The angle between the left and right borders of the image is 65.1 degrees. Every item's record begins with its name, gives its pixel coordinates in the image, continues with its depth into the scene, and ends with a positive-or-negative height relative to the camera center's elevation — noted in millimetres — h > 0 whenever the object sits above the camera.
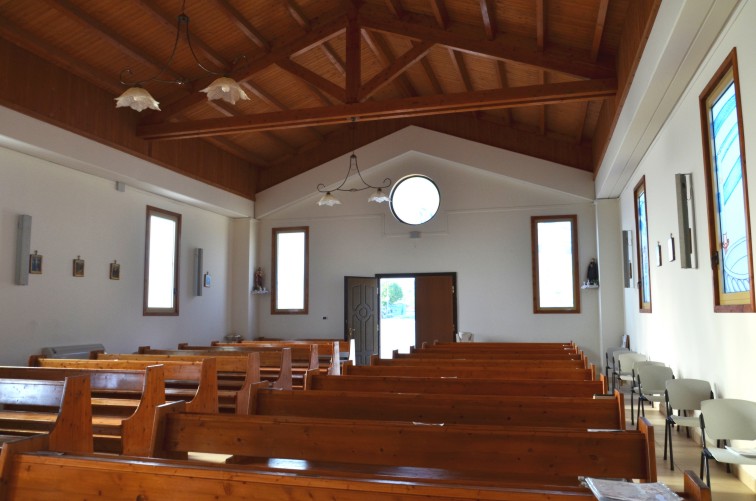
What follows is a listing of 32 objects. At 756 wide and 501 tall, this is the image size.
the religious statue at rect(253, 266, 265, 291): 11070 +636
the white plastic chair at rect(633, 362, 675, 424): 5395 -601
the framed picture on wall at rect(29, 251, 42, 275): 6695 +581
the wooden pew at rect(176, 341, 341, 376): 6574 -455
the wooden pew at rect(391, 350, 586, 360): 6035 -448
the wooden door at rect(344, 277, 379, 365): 10641 +139
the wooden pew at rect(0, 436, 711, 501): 1448 -445
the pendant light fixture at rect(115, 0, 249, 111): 4656 +1751
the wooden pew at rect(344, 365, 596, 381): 4684 -468
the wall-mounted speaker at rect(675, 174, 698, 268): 5051 +798
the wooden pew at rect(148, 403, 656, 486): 2117 -501
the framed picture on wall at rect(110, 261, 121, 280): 7980 +591
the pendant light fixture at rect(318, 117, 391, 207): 10572 +2356
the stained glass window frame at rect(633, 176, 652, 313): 7137 +821
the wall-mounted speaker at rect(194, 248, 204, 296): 9820 +665
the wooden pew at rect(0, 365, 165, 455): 3729 -659
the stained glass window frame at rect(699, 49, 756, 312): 3771 +834
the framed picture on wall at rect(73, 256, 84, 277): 7355 +592
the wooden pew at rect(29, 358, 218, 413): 4090 -450
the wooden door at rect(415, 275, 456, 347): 10297 +94
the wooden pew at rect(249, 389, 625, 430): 2955 -497
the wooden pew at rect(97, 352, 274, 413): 4871 -553
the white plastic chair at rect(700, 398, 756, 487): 3520 -662
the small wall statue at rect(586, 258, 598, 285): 9570 +644
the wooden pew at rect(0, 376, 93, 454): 2768 -502
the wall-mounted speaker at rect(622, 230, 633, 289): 8500 +813
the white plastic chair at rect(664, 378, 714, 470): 4496 -625
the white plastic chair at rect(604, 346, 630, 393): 7849 -570
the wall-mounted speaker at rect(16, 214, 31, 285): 6535 +724
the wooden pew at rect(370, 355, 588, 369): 5145 -441
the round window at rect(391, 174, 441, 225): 10625 +2063
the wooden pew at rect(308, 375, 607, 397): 3854 -484
